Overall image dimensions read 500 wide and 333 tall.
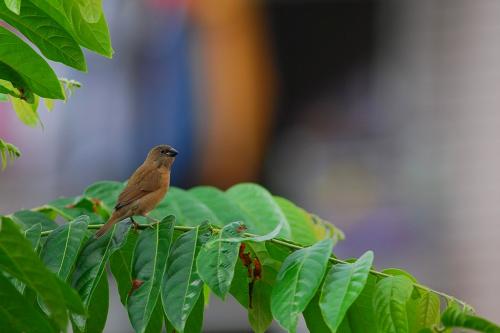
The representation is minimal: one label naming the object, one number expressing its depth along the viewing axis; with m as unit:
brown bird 6.81
